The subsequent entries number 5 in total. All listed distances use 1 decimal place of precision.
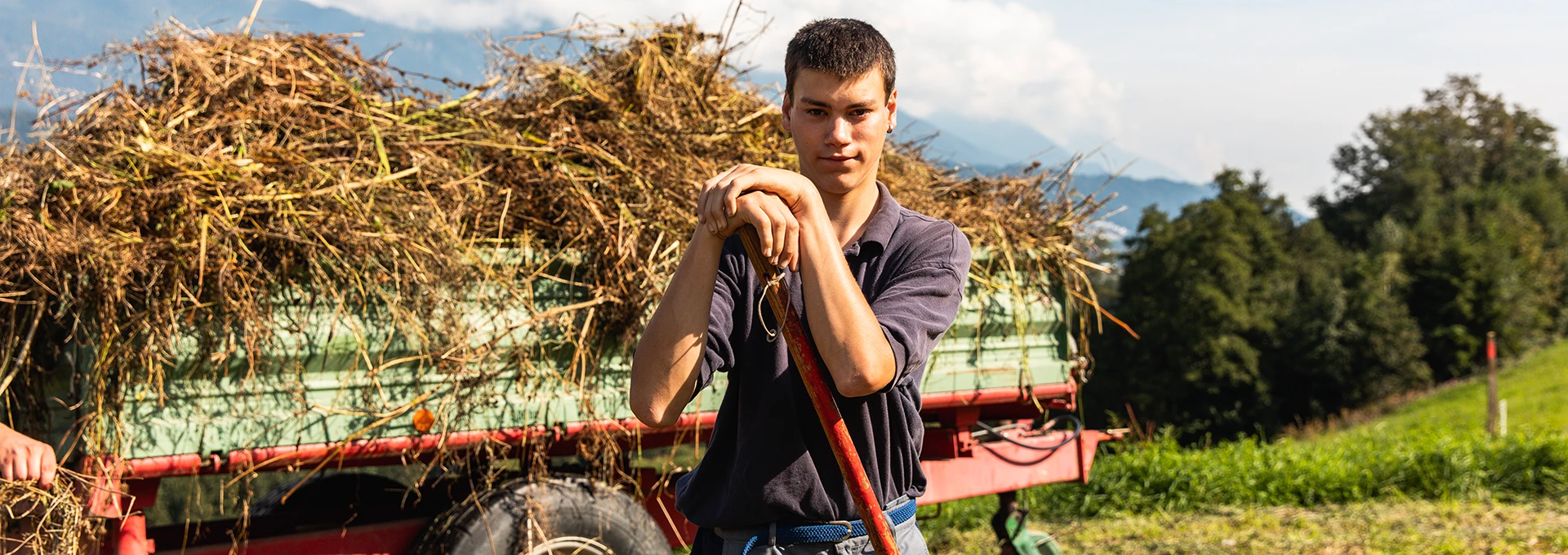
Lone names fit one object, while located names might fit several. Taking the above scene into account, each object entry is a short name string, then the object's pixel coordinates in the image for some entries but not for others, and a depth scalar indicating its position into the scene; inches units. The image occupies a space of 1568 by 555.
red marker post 506.3
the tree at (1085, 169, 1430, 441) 1728.6
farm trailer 124.6
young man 61.2
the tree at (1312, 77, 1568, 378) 1804.9
